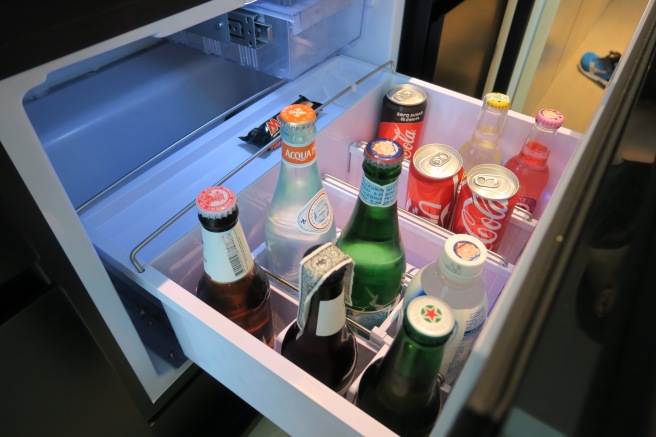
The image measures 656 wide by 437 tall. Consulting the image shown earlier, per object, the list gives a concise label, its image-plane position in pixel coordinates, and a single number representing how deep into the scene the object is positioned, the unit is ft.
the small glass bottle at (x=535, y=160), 2.20
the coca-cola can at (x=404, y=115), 2.48
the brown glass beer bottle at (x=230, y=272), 1.54
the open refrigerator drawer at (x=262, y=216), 1.49
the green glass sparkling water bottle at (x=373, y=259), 1.85
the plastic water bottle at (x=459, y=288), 1.44
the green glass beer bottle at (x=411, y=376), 1.22
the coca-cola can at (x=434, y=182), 2.13
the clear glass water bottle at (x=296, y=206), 1.63
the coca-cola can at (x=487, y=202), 1.96
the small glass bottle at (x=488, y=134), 2.22
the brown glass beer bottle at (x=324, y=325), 1.41
